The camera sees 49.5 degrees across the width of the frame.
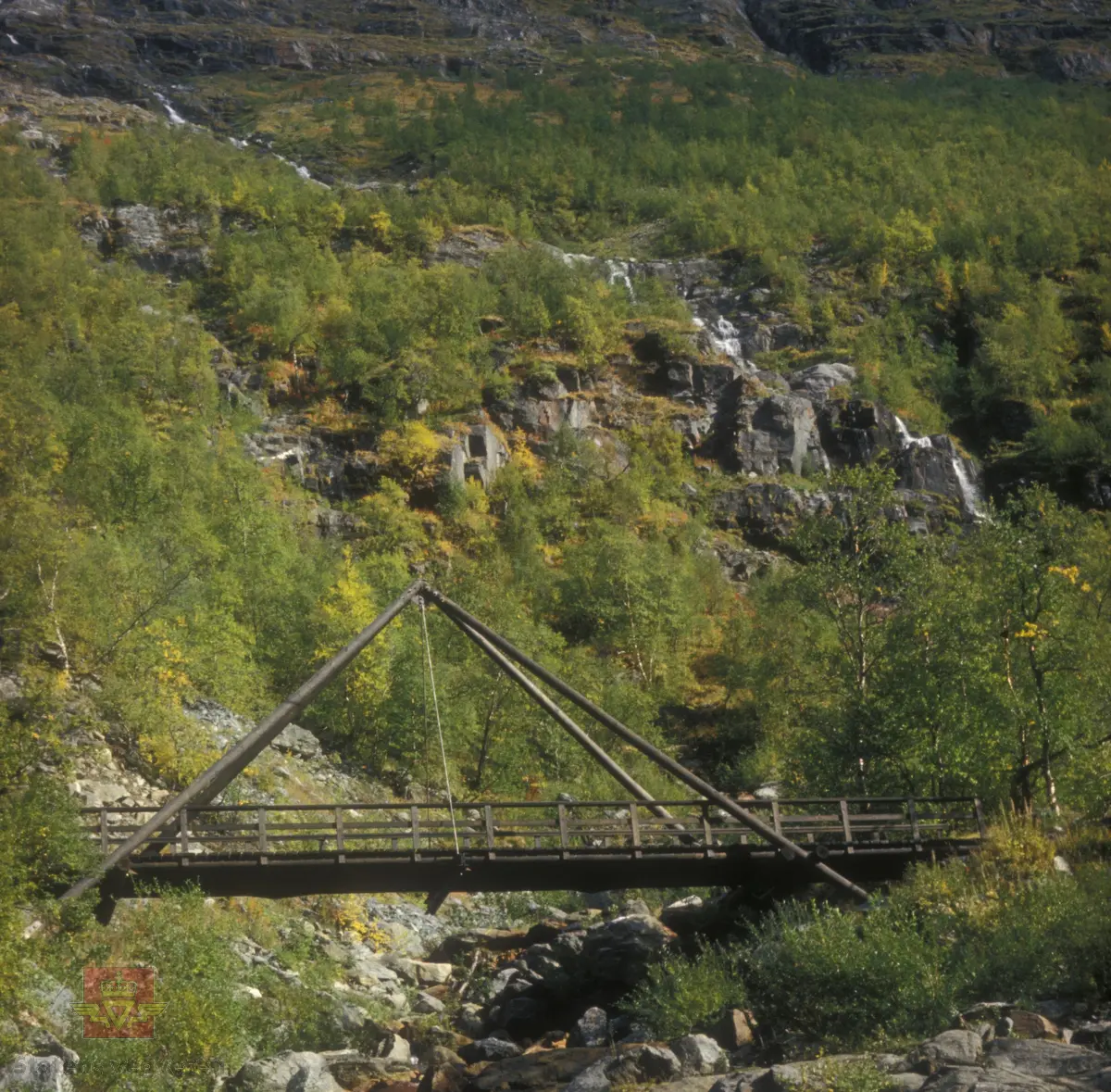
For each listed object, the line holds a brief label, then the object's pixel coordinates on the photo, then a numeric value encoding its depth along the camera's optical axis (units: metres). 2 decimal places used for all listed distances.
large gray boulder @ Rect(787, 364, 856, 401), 89.38
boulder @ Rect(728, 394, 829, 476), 82.81
